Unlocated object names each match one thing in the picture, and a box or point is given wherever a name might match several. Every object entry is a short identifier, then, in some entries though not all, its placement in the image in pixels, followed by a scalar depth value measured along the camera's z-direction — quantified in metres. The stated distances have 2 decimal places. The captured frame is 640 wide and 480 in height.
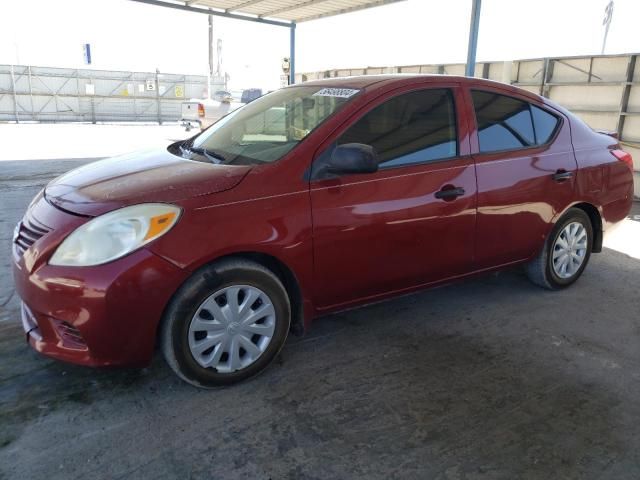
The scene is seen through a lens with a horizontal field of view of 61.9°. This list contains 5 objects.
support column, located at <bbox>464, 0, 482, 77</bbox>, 8.73
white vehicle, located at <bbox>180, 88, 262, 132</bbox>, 16.09
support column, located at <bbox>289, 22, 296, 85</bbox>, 13.09
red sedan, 2.49
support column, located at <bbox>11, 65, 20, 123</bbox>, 23.58
